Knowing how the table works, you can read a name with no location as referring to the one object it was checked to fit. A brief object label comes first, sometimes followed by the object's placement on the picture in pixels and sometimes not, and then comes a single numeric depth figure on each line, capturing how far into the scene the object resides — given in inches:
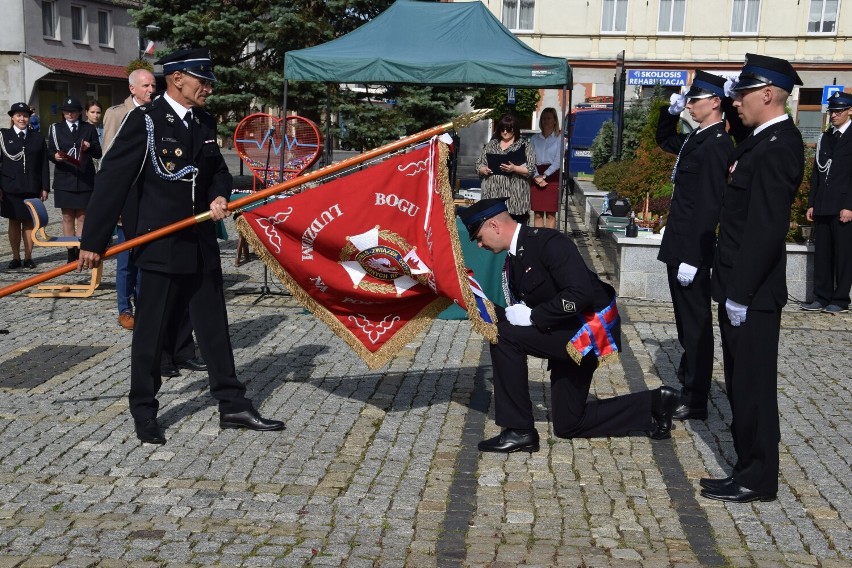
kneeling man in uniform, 230.8
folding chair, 425.5
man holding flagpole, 235.0
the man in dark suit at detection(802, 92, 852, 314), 415.2
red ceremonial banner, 244.8
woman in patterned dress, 478.6
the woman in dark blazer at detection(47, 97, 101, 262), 484.4
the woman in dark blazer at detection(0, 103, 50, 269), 493.0
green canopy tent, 457.4
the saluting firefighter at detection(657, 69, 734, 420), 260.5
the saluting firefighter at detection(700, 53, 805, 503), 198.4
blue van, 1268.5
